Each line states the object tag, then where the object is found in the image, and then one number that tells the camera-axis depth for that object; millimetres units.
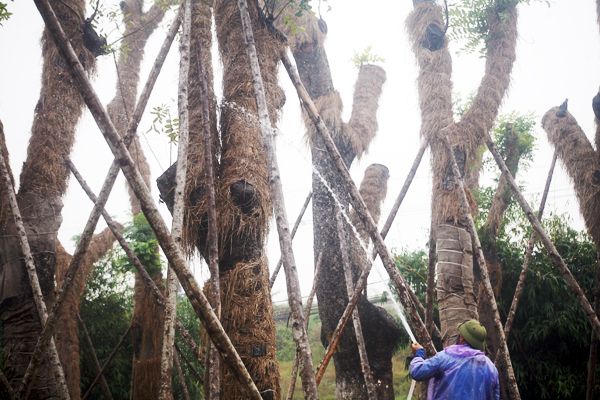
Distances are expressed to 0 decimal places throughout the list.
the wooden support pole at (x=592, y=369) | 5345
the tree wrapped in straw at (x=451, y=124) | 4500
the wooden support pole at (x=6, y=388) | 3219
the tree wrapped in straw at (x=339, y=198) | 5316
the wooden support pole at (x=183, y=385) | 5133
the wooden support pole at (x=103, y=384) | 7145
